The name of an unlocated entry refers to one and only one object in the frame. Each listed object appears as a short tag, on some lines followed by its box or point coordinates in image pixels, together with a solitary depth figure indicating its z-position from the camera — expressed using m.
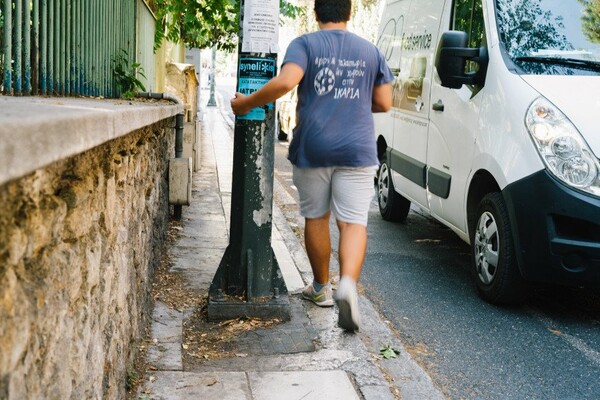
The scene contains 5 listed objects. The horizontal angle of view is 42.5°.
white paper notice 4.49
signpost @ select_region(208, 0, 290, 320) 4.54
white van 4.52
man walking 4.26
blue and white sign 4.55
